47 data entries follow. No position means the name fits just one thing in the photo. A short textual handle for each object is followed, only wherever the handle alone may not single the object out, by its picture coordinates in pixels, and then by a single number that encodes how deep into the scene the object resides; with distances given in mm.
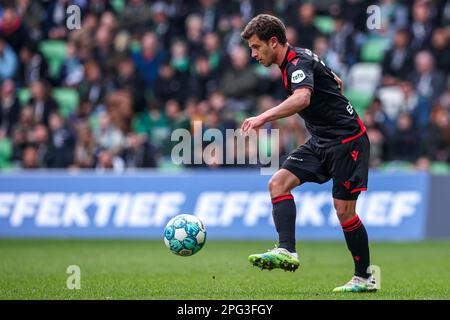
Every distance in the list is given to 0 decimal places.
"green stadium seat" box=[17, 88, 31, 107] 20675
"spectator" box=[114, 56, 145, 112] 20141
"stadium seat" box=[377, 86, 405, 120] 18984
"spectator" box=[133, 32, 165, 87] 20719
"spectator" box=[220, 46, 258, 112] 19531
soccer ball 9453
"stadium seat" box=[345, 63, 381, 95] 19812
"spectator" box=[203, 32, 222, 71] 20531
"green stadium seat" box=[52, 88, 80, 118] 21141
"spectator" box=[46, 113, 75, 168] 19000
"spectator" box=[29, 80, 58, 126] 20219
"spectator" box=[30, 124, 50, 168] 19062
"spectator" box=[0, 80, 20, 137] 20328
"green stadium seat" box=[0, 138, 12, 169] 19745
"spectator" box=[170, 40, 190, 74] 20359
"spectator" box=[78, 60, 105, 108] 20453
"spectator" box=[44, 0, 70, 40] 21797
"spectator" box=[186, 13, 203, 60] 20766
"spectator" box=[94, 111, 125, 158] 18812
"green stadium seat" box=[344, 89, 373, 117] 19719
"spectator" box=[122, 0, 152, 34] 21734
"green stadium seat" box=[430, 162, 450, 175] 18031
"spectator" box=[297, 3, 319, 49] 20219
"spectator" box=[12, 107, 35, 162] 19516
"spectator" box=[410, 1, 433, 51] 19914
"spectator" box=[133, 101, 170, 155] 19188
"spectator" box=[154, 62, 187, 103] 20156
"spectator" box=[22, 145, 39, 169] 18891
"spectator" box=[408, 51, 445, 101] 18906
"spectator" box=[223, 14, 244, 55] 20484
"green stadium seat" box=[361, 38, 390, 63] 20516
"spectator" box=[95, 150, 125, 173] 18500
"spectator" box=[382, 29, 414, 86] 19625
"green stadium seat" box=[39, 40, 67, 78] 21844
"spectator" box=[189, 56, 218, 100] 20188
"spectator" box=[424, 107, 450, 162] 17875
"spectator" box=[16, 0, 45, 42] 21969
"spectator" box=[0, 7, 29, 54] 21719
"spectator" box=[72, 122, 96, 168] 18641
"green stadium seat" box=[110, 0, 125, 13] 22359
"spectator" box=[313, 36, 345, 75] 19672
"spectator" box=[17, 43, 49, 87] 21266
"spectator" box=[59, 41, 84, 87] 21000
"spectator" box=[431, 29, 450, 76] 19641
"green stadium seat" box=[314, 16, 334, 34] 21312
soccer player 8805
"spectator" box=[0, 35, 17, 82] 21250
